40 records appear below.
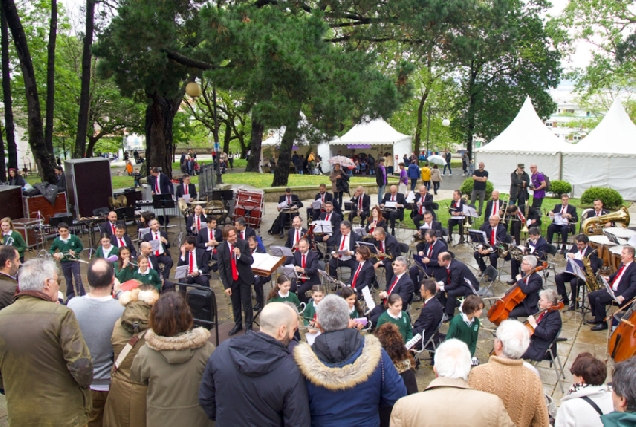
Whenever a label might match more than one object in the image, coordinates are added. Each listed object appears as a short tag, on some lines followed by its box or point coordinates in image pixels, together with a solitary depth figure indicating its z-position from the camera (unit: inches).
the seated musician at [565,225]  491.5
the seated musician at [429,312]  263.0
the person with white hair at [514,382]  136.9
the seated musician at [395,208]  551.8
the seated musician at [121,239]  393.4
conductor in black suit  312.2
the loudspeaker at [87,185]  604.1
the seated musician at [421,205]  541.0
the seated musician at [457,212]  529.0
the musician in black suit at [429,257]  372.5
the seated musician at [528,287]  296.5
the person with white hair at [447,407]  113.0
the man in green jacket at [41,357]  136.7
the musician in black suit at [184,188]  634.2
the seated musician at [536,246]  390.9
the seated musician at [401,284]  293.9
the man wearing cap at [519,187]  584.7
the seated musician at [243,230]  398.6
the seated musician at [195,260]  365.4
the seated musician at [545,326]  245.4
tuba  452.4
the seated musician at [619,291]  302.7
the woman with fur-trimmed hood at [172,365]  137.6
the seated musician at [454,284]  325.1
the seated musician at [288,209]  568.5
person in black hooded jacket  124.0
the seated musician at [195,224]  498.0
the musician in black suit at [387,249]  389.4
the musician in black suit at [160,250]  393.1
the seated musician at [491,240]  422.5
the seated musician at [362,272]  337.1
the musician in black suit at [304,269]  359.9
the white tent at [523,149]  897.5
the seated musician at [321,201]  548.8
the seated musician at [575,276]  358.6
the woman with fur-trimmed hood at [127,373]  147.9
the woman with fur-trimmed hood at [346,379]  126.0
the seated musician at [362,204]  576.4
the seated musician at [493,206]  513.0
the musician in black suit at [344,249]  399.2
